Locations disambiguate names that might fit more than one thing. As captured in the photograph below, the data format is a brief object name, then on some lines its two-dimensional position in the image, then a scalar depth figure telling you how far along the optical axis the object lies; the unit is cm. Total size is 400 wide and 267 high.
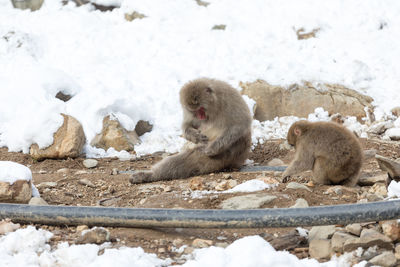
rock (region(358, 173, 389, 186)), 891
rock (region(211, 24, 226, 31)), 1983
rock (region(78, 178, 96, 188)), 1017
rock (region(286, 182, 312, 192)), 834
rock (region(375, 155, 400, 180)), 811
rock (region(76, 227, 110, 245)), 589
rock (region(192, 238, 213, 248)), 596
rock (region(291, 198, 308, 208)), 716
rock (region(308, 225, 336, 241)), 598
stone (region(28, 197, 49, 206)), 794
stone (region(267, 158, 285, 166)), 1238
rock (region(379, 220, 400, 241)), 580
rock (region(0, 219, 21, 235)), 636
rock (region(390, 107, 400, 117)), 1560
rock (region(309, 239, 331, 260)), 567
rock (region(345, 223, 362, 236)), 599
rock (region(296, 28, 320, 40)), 1912
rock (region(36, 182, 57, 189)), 983
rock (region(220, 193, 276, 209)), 753
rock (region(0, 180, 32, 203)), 760
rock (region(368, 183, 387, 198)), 776
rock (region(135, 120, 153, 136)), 1532
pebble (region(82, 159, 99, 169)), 1291
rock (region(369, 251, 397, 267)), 523
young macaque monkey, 864
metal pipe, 572
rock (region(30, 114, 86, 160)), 1318
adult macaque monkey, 1106
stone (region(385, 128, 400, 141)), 1352
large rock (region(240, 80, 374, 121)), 1623
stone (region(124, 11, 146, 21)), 2070
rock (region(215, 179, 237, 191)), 912
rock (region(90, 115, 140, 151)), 1432
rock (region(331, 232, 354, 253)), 568
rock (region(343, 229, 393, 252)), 559
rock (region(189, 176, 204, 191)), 921
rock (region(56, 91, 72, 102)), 1620
